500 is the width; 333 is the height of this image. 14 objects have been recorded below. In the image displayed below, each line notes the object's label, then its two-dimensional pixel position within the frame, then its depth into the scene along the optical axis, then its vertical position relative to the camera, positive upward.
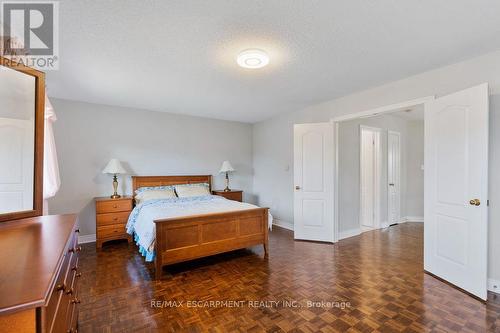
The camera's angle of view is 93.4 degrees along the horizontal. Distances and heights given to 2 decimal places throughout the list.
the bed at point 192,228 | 2.69 -0.78
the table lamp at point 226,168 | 5.14 -0.01
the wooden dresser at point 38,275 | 0.64 -0.36
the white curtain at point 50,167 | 2.21 +0.00
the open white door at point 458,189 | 2.22 -0.22
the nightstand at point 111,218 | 3.71 -0.81
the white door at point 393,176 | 5.05 -0.18
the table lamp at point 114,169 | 3.93 -0.03
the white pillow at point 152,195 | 4.02 -0.49
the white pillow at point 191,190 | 4.45 -0.44
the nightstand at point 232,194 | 4.97 -0.58
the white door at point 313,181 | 3.90 -0.23
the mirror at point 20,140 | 1.44 +0.18
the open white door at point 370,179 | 4.82 -0.23
